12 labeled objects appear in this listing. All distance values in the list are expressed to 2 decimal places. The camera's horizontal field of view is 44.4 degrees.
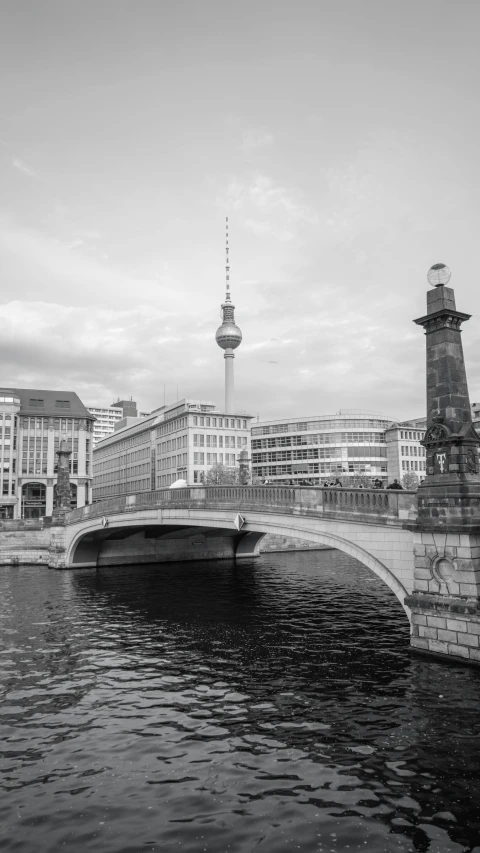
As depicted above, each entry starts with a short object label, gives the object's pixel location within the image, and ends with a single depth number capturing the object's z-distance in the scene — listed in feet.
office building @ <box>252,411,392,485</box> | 391.65
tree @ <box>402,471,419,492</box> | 339.36
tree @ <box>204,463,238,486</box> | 300.20
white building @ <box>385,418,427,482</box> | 395.75
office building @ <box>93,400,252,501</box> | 359.05
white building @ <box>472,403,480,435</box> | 438.81
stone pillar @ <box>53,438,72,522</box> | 186.18
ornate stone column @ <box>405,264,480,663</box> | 58.54
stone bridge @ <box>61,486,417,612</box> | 69.41
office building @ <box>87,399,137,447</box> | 633.45
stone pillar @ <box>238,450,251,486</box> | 137.49
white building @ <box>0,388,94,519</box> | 311.88
